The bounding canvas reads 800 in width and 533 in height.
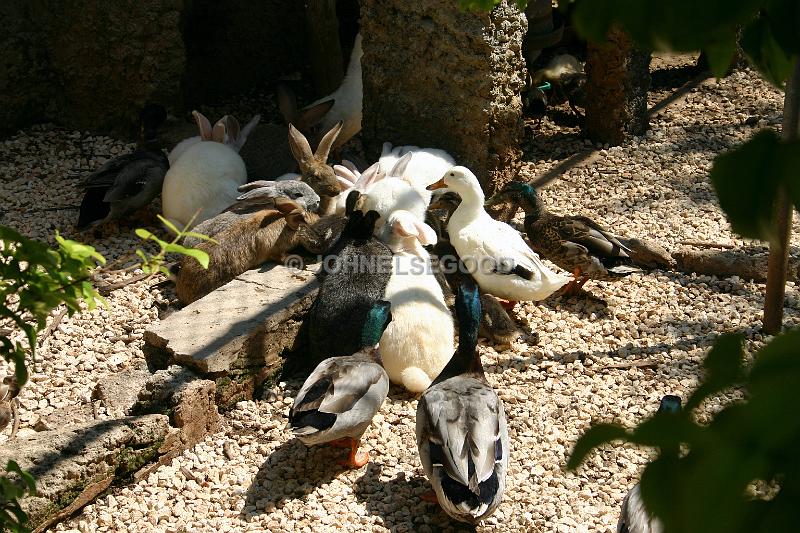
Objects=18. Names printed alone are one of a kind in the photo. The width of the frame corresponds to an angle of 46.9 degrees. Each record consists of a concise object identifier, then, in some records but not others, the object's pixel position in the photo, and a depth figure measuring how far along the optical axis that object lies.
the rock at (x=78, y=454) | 3.74
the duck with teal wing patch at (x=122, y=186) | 6.32
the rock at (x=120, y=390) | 4.45
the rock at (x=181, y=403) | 4.32
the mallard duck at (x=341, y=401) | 3.97
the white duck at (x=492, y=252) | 5.35
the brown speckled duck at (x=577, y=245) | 5.58
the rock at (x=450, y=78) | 6.35
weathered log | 5.82
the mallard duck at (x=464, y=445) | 3.54
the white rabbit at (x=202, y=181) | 6.34
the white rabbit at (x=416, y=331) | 4.77
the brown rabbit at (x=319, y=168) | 6.50
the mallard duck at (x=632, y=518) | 3.31
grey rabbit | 5.95
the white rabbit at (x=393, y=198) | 5.96
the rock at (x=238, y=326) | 4.59
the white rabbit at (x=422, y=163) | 6.27
